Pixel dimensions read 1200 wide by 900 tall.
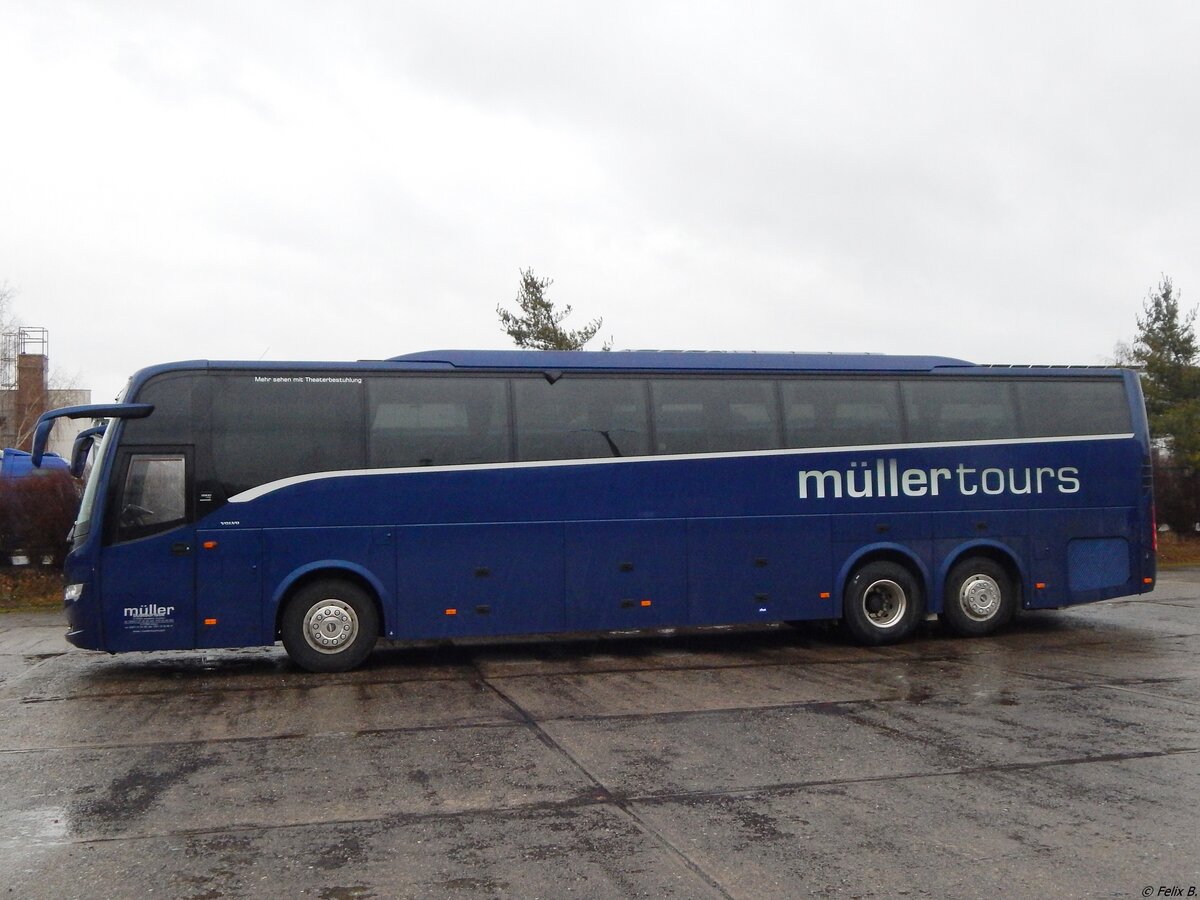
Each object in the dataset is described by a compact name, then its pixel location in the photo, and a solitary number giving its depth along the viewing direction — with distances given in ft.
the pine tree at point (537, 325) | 89.77
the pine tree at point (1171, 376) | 92.48
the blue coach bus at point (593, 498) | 38.04
